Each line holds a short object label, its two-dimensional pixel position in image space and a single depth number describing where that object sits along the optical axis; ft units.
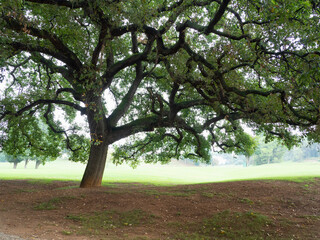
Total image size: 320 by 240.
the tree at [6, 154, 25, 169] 163.22
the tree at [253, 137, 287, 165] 272.92
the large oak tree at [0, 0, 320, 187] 25.61
